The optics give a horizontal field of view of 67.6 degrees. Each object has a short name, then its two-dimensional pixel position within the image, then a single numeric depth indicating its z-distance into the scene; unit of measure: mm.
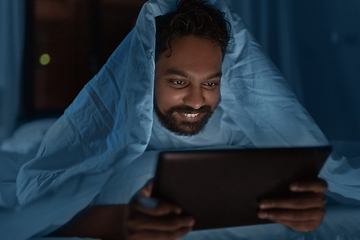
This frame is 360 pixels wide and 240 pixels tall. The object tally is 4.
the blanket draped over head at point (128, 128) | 585
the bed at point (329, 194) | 625
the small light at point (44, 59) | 1198
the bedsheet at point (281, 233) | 616
